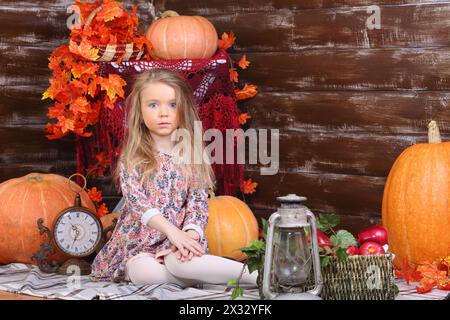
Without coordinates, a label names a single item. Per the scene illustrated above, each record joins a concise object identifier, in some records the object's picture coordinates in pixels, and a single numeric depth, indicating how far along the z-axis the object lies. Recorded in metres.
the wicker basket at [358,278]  3.03
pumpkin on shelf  4.41
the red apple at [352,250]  3.17
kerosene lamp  2.79
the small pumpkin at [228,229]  4.11
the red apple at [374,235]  3.27
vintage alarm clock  3.84
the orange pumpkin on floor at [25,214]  4.01
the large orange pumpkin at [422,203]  3.70
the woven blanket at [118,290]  3.25
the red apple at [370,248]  3.18
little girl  3.46
